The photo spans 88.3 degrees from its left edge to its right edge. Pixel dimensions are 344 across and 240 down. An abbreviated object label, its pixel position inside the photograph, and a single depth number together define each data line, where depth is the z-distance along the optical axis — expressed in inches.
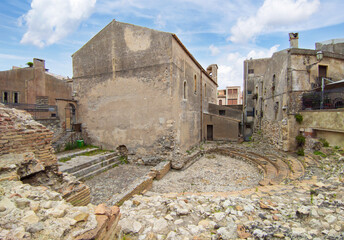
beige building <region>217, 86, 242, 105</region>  1775.3
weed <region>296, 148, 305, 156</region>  396.4
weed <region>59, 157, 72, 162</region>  348.9
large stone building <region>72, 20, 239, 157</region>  397.1
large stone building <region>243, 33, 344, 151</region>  352.8
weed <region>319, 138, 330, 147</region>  337.2
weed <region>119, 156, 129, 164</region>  427.5
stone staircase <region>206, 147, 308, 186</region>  287.4
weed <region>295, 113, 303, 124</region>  416.1
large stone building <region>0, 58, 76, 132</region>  635.5
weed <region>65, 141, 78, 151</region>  457.1
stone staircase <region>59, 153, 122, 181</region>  310.7
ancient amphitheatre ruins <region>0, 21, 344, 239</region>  122.4
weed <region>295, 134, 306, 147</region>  405.4
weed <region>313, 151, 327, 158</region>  324.7
